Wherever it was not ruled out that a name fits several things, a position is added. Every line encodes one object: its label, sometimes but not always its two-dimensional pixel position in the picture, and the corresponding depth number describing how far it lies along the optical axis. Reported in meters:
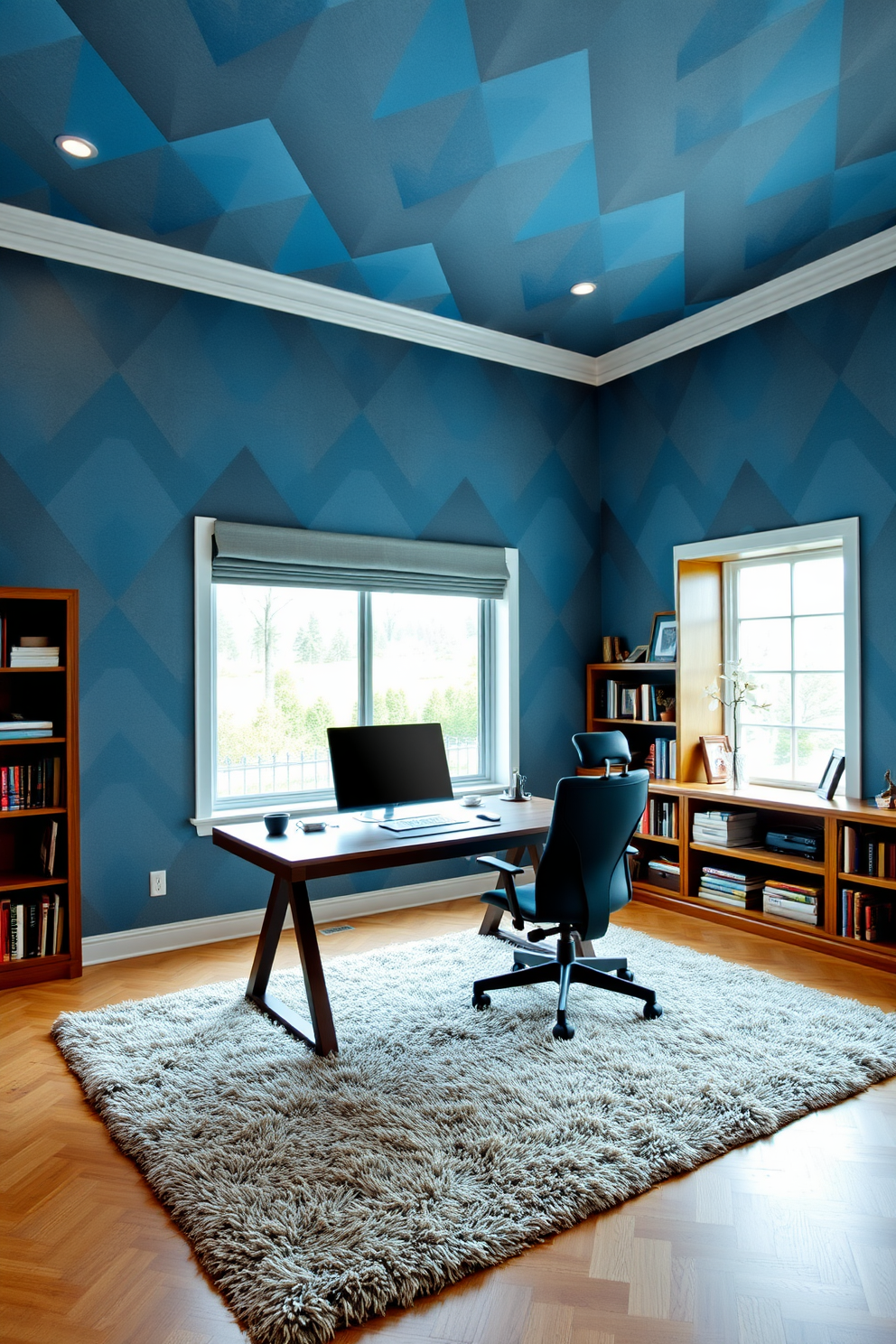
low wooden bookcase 3.70
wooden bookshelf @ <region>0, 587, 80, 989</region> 3.40
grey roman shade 4.03
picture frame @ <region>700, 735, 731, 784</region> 4.64
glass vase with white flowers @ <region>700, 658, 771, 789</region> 4.51
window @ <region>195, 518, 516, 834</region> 4.09
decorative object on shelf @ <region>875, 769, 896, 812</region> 3.75
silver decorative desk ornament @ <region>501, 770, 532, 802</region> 3.80
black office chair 2.81
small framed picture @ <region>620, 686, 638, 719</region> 5.12
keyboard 3.20
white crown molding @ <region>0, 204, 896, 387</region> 3.61
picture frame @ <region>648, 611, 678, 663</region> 4.88
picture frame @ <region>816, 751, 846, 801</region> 3.98
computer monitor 3.30
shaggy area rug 1.82
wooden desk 2.72
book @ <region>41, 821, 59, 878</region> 3.45
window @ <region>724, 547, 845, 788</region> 4.34
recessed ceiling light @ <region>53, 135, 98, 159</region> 3.00
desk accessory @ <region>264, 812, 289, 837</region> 3.04
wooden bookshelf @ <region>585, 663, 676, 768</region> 5.05
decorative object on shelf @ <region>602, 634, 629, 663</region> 5.29
